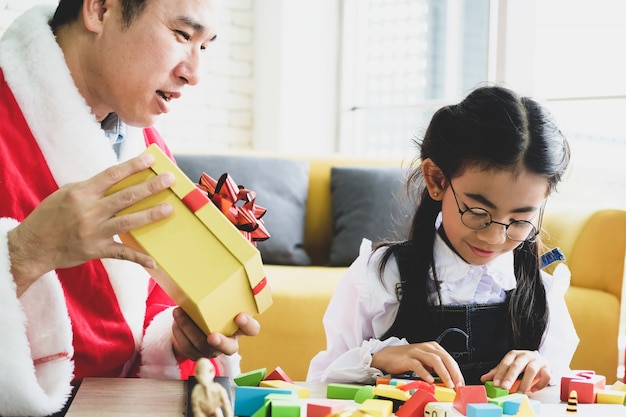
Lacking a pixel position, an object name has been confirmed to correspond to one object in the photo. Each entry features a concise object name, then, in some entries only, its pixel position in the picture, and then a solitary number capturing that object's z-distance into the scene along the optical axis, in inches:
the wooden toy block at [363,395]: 38.5
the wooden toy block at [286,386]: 38.3
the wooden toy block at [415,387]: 39.6
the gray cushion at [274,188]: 121.8
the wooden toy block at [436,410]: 33.9
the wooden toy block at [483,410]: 34.8
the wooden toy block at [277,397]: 34.6
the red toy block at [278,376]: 41.1
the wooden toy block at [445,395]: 39.8
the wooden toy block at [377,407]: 34.3
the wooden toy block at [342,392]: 40.0
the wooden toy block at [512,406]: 37.2
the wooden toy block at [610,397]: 41.3
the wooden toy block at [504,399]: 37.9
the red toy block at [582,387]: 41.3
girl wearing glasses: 52.6
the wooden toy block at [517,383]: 45.7
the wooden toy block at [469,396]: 37.2
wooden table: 35.1
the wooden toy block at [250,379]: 40.4
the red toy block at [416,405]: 35.4
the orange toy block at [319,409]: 34.9
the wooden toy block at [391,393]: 37.5
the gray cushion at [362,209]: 120.3
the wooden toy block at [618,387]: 43.8
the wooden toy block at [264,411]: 33.8
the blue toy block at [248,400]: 35.7
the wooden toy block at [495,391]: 43.4
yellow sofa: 98.9
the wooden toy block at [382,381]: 42.4
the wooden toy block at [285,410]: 33.5
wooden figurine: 24.3
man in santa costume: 38.2
